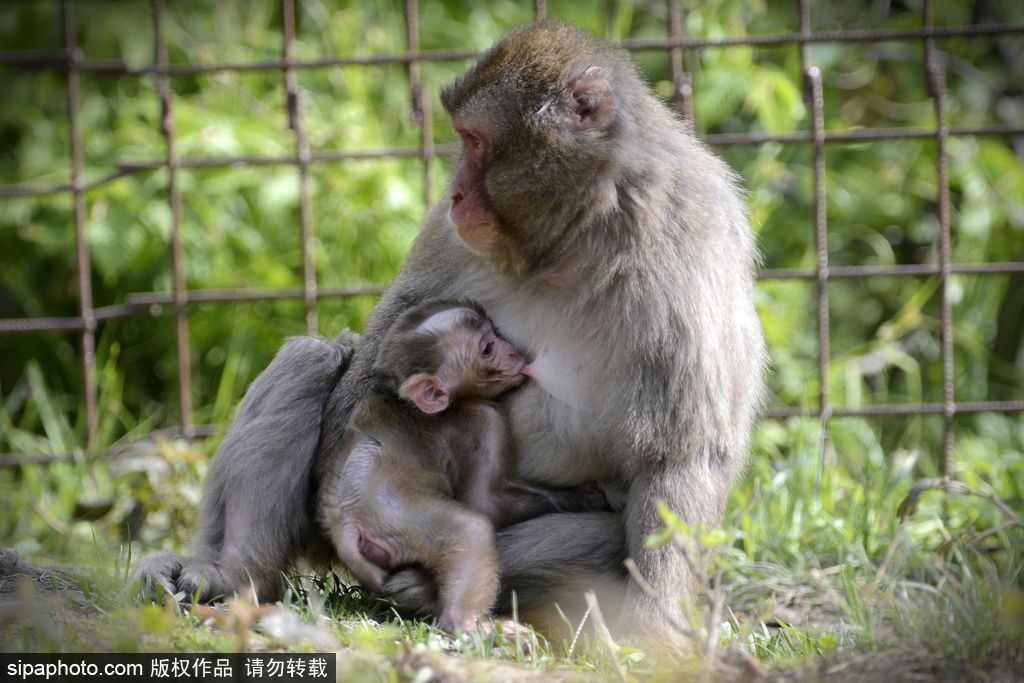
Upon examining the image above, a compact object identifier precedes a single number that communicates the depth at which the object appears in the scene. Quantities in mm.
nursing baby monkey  6801
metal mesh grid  10953
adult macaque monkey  6789
